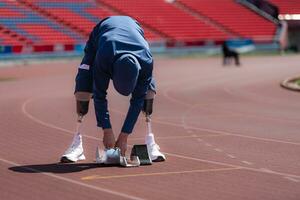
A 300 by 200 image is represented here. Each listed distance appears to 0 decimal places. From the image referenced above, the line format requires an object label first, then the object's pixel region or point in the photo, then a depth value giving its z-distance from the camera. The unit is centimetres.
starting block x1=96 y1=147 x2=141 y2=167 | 1247
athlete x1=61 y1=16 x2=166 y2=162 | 1194
